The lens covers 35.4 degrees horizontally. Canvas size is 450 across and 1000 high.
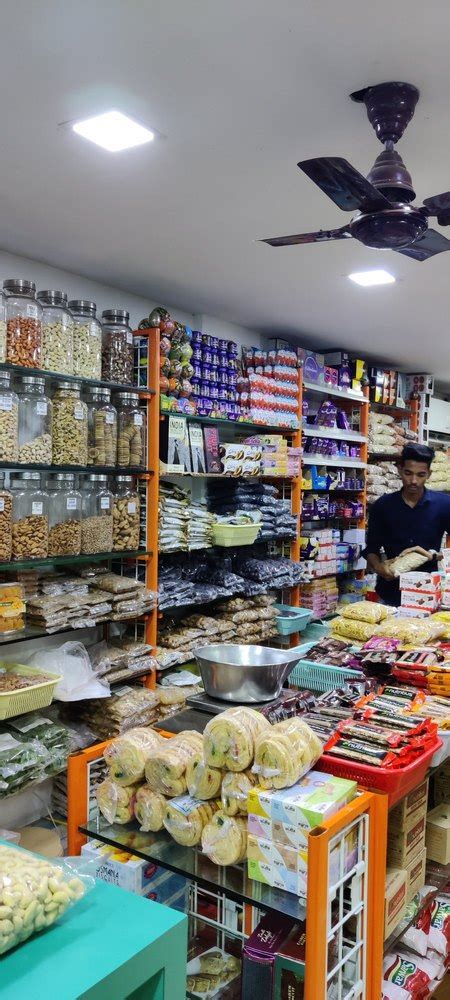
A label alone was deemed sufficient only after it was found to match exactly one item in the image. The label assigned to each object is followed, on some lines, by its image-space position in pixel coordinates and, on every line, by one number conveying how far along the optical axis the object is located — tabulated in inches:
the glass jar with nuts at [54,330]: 135.6
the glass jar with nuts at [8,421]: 123.9
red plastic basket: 64.6
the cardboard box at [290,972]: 57.8
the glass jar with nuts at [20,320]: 127.5
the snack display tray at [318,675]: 104.3
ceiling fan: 81.0
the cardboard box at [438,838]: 90.1
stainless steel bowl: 81.4
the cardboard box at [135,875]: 64.7
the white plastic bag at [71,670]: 136.6
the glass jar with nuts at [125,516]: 152.8
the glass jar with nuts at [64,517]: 137.0
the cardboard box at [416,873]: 78.5
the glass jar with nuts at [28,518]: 128.6
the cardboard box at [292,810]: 55.9
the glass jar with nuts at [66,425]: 137.3
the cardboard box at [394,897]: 71.2
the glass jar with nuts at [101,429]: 146.3
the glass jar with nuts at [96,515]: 144.0
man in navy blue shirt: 174.5
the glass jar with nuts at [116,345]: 151.6
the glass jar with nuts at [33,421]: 130.7
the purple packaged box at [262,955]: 58.8
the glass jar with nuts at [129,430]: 153.3
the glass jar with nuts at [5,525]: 124.3
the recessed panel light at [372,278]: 158.2
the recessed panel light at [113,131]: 93.1
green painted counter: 37.6
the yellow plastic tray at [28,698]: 120.6
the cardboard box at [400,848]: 76.8
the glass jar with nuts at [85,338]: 142.3
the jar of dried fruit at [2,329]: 125.1
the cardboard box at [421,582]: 136.9
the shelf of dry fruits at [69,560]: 128.2
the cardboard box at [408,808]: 77.1
